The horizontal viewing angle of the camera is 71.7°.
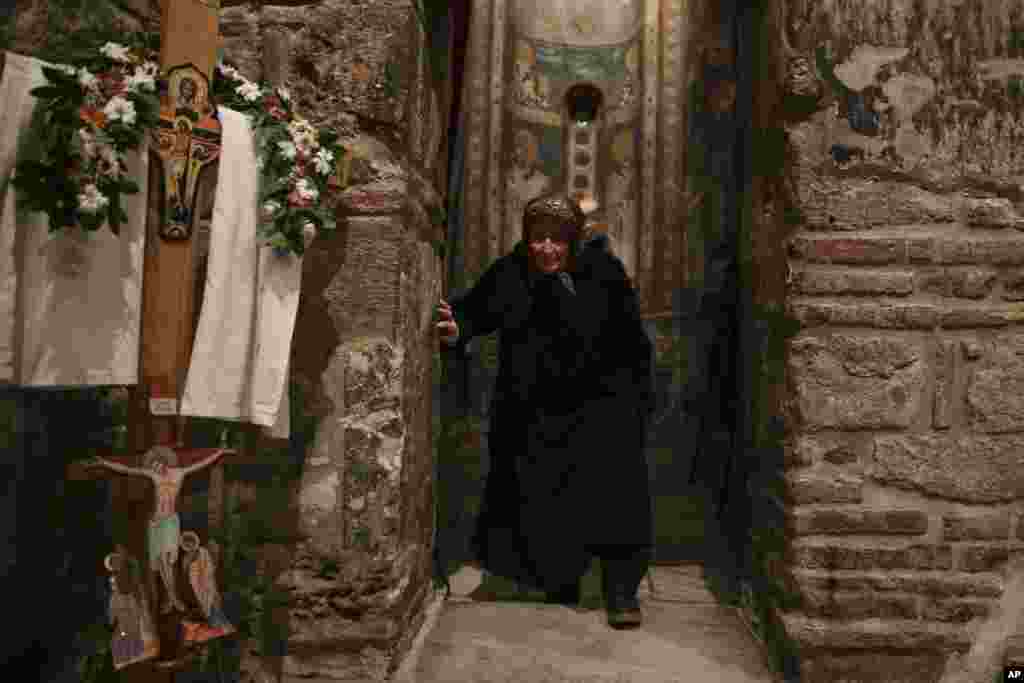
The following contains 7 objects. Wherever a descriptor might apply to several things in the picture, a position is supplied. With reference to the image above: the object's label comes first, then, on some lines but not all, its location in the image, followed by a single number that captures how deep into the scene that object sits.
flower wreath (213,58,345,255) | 1.85
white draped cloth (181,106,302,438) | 1.79
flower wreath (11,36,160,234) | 1.52
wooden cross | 1.72
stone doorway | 4.99
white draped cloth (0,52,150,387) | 1.53
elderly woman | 2.77
